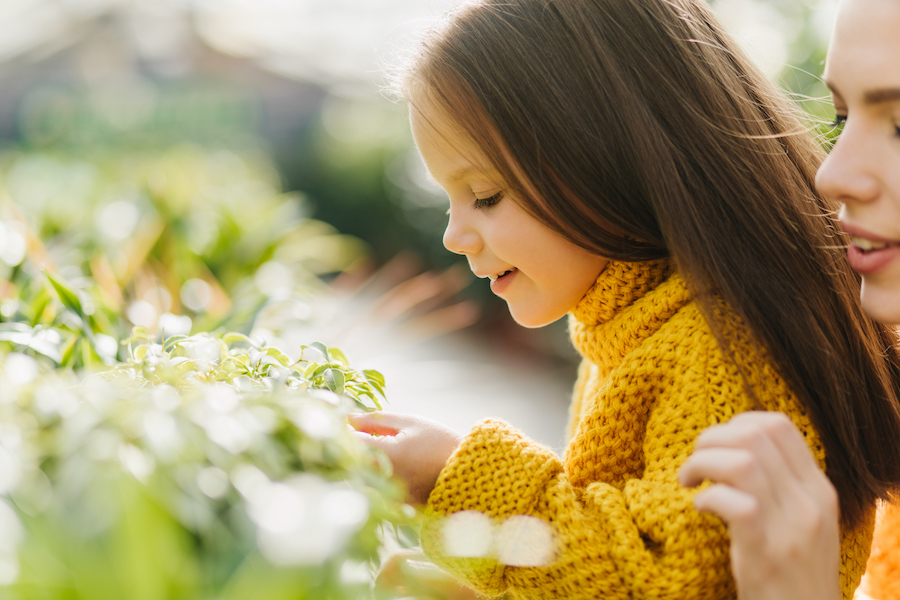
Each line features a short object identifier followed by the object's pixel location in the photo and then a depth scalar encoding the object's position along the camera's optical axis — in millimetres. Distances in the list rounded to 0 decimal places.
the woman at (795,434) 800
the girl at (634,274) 869
